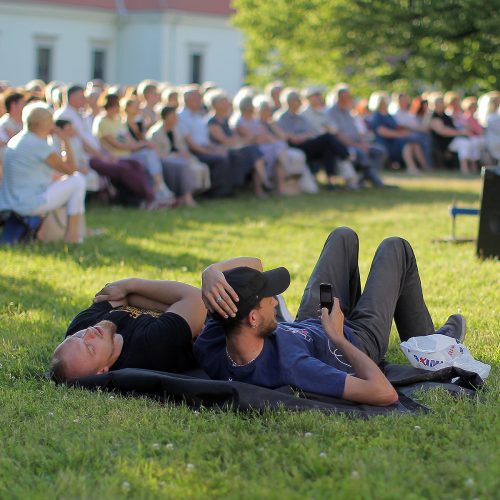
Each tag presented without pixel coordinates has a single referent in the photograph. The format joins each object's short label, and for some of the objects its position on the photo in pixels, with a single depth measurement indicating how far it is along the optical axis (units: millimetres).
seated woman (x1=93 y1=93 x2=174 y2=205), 15922
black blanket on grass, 5504
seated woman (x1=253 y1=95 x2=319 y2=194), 18547
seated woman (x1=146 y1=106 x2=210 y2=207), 16344
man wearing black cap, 5398
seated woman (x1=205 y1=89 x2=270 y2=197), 17812
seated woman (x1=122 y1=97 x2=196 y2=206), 16297
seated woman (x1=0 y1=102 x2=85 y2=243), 11523
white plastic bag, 6176
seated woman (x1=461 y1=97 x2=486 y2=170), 24625
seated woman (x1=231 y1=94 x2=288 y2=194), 18359
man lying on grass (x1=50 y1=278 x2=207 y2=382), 6027
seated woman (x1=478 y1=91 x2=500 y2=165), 22766
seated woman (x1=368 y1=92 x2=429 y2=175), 23656
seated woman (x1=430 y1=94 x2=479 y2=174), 24438
